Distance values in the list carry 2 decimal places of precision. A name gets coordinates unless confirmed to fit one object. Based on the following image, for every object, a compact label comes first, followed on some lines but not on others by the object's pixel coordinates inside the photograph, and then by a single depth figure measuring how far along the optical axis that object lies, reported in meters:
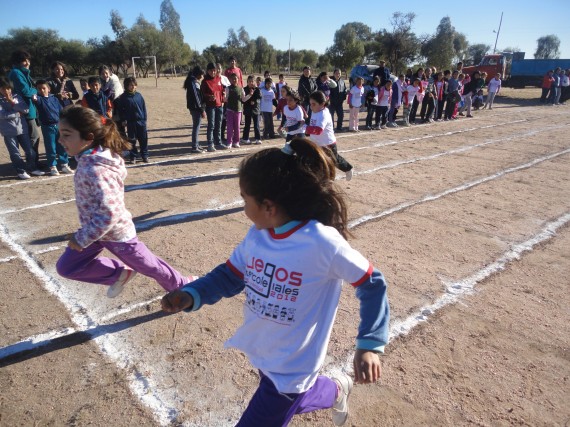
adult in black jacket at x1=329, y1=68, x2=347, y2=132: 13.63
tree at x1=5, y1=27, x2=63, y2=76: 50.81
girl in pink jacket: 2.83
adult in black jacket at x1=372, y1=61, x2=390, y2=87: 15.63
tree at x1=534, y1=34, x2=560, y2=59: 91.94
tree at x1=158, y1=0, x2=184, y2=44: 90.88
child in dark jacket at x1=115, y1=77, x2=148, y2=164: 8.54
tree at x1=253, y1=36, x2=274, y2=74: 71.50
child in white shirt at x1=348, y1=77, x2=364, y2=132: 13.55
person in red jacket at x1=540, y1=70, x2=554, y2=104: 23.28
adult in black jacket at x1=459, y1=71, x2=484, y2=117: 17.98
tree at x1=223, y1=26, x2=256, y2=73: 67.75
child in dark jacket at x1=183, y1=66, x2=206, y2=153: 9.52
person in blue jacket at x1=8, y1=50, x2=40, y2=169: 7.36
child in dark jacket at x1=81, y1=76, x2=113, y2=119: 8.01
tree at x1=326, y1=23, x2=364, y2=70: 54.09
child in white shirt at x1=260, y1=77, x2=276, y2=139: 12.15
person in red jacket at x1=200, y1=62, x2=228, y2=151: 9.73
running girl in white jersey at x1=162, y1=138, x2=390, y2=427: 1.58
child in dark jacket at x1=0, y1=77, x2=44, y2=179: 7.21
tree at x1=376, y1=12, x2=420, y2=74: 44.09
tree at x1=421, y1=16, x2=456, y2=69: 45.88
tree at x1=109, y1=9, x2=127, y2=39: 62.16
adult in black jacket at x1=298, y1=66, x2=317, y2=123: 12.63
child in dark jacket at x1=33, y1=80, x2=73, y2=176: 7.62
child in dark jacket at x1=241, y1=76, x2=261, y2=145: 11.59
